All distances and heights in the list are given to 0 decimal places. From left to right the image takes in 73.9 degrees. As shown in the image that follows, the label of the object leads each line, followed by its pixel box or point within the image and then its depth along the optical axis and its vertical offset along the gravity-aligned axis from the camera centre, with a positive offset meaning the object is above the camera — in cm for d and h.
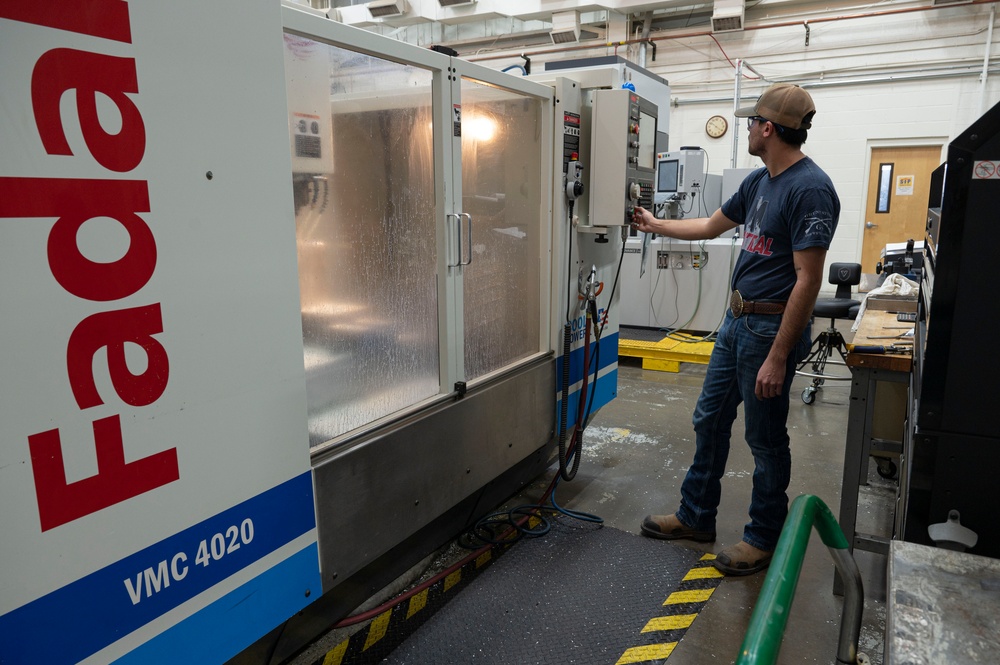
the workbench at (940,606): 88 -58
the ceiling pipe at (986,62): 633 +136
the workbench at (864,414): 196 -62
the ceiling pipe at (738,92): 704 +122
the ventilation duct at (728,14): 647 +186
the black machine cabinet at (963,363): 122 -30
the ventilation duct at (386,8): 672 +201
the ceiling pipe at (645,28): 741 +197
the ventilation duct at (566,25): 660 +179
